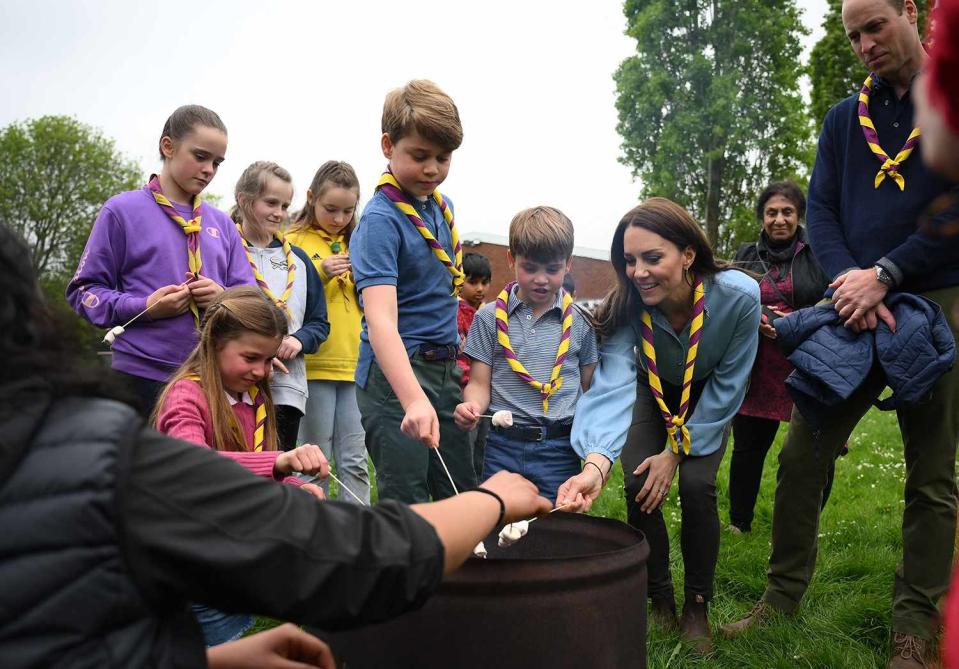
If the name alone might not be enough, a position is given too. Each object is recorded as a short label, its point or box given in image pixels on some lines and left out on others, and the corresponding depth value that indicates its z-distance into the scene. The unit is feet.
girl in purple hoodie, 10.89
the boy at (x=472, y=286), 18.52
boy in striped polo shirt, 10.82
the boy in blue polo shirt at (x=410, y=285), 9.45
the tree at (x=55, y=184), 93.76
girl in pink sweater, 9.08
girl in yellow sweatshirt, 13.98
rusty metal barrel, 6.07
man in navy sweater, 9.45
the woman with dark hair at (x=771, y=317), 14.85
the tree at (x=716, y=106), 89.81
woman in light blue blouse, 10.43
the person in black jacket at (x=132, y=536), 3.63
